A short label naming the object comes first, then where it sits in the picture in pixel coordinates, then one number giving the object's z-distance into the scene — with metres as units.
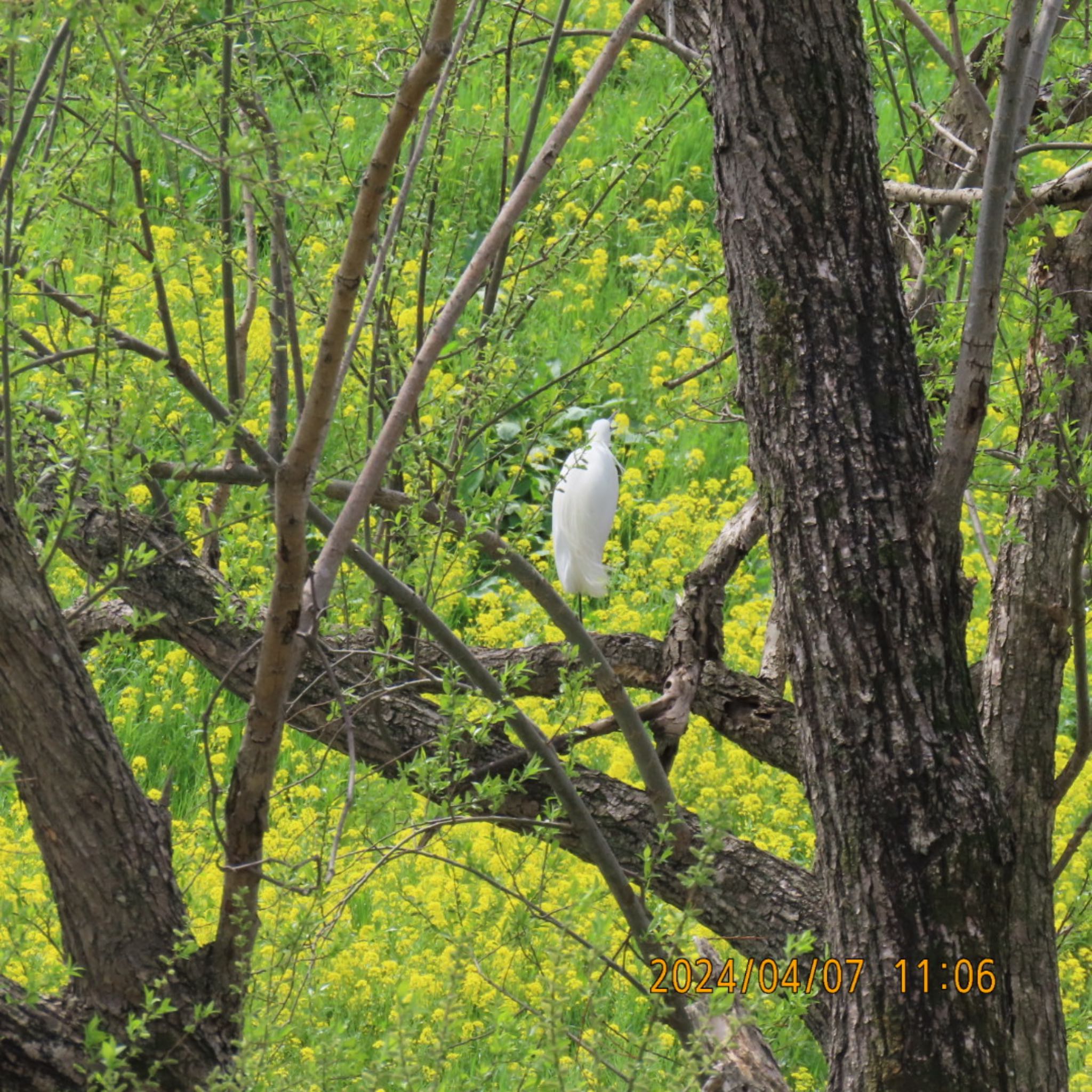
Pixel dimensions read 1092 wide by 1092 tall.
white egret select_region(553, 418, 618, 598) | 43.37
